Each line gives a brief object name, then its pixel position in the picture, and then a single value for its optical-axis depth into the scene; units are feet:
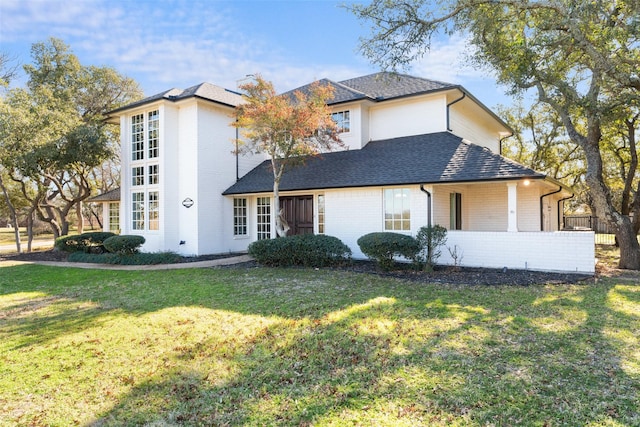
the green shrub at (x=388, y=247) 33.73
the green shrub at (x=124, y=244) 45.42
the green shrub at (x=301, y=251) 37.58
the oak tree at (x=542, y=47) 31.94
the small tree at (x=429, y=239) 34.24
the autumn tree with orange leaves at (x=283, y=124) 38.09
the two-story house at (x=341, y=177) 39.83
